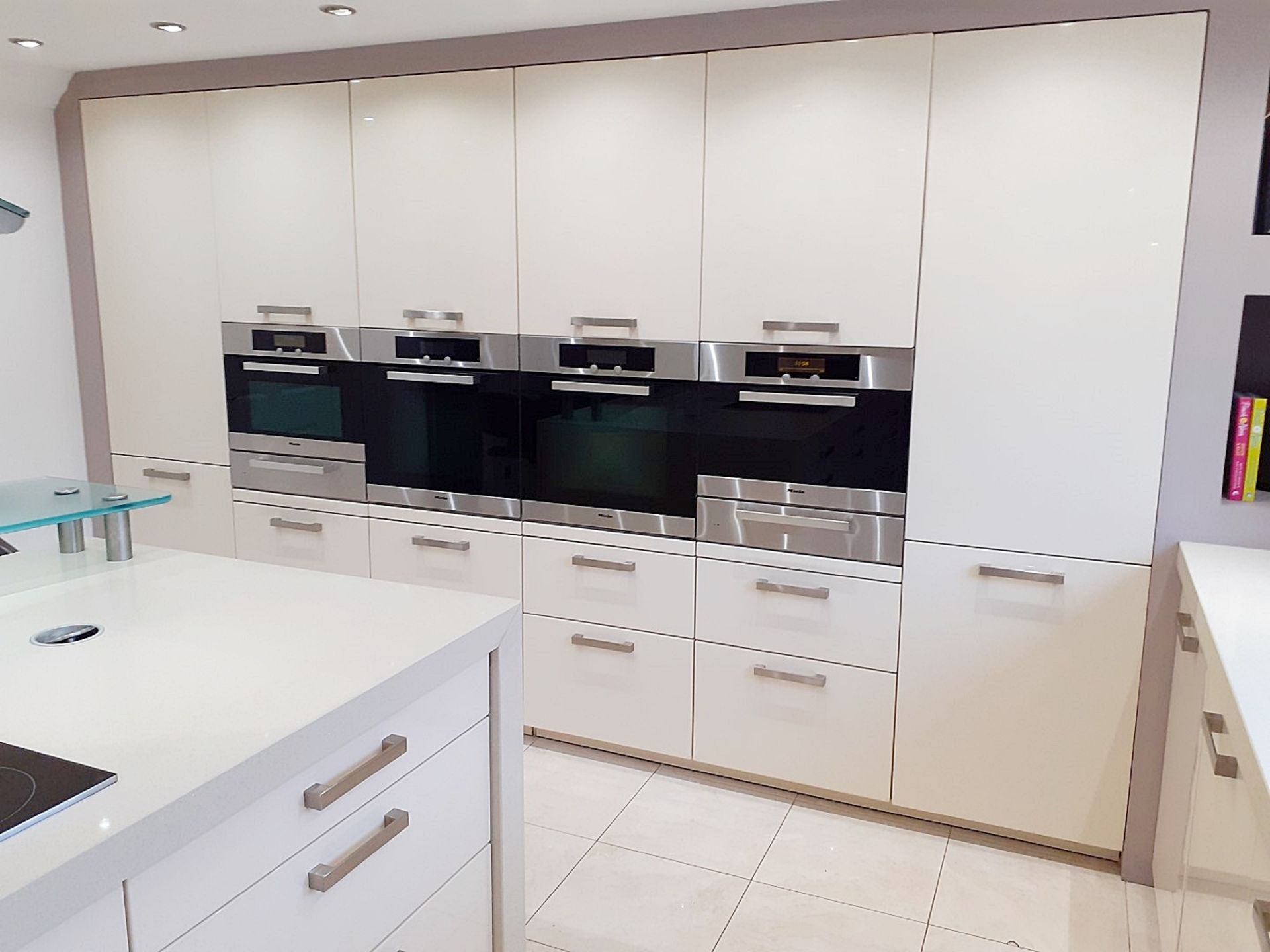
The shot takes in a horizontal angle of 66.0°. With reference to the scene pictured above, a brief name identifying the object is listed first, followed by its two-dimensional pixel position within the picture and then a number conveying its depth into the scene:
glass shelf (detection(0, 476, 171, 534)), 1.78
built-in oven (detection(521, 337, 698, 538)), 2.82
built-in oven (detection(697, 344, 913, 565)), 2.59
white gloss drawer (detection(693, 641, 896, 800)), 2.74
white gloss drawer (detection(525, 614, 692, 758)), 2.96
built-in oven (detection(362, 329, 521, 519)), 3.05
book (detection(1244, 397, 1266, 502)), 2.31
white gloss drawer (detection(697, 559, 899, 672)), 2.69
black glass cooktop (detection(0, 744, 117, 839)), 1.04
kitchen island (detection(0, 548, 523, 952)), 1.07
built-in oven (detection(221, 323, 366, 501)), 3.26
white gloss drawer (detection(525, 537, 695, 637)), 2.91
